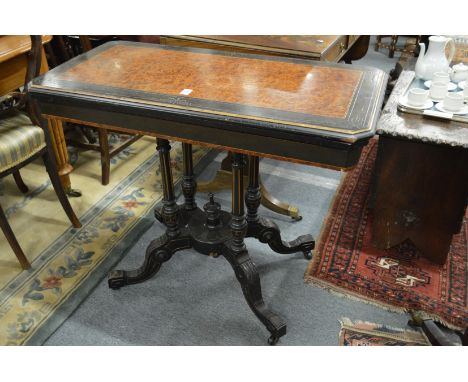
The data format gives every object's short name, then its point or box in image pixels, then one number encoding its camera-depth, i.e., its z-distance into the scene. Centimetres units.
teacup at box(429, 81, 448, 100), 189
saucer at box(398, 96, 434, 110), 185
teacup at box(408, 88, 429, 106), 185
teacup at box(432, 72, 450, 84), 193
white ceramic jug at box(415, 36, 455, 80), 200
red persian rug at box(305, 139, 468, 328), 181
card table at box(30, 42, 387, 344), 118
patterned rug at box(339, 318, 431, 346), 166
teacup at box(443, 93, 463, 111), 180
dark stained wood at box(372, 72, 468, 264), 174
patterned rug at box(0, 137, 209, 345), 180
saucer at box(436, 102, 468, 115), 180
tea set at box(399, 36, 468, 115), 182
